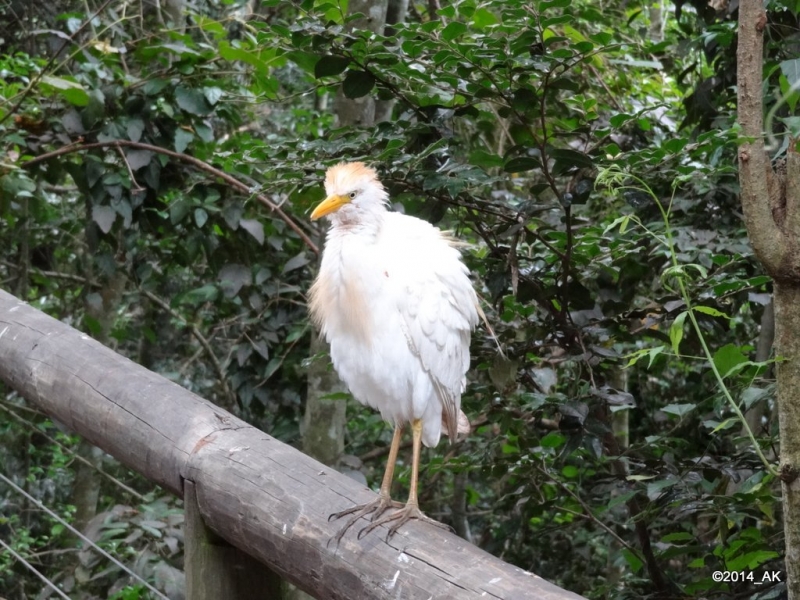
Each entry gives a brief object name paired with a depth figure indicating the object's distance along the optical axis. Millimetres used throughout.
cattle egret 4172
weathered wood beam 2445
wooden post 3143
